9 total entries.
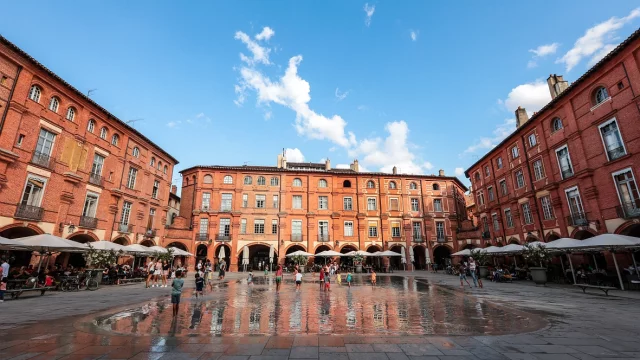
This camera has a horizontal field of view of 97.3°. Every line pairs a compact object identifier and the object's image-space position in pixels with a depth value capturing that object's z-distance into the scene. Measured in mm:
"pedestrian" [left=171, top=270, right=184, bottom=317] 8234
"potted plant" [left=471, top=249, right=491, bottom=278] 22480
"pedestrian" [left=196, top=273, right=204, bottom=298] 11766
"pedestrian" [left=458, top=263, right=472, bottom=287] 17223
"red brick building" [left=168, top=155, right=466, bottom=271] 32750
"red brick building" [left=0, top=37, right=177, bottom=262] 16000
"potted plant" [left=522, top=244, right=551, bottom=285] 17297
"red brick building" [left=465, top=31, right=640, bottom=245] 15867
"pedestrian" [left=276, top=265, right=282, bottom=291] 14677
